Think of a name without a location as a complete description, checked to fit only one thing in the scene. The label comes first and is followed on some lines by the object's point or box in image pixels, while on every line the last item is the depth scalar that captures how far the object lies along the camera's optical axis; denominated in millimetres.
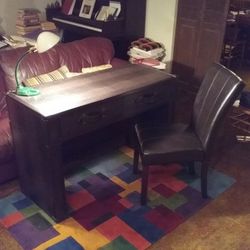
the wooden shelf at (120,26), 3559
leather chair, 1944
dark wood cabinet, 3482
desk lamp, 1843
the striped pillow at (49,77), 2268
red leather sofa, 2195
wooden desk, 1770
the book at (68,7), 4102
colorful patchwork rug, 1879
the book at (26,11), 3753
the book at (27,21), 3750
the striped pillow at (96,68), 2629
